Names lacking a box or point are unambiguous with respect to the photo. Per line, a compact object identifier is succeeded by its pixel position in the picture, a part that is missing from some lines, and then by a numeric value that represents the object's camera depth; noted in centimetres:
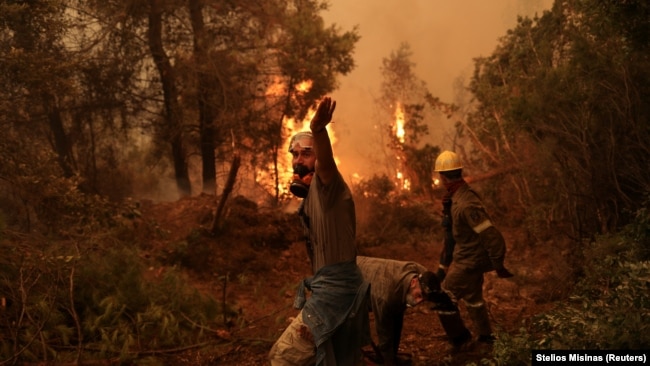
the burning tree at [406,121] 1426
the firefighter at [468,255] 435
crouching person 367
